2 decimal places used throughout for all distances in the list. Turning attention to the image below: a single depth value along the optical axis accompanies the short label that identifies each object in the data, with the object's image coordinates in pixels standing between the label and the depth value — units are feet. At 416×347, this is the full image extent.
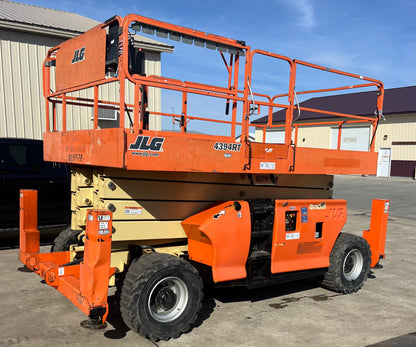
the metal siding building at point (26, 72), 32.71
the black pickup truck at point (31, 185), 20.86
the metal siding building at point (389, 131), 102.53
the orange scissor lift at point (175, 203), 11.11
